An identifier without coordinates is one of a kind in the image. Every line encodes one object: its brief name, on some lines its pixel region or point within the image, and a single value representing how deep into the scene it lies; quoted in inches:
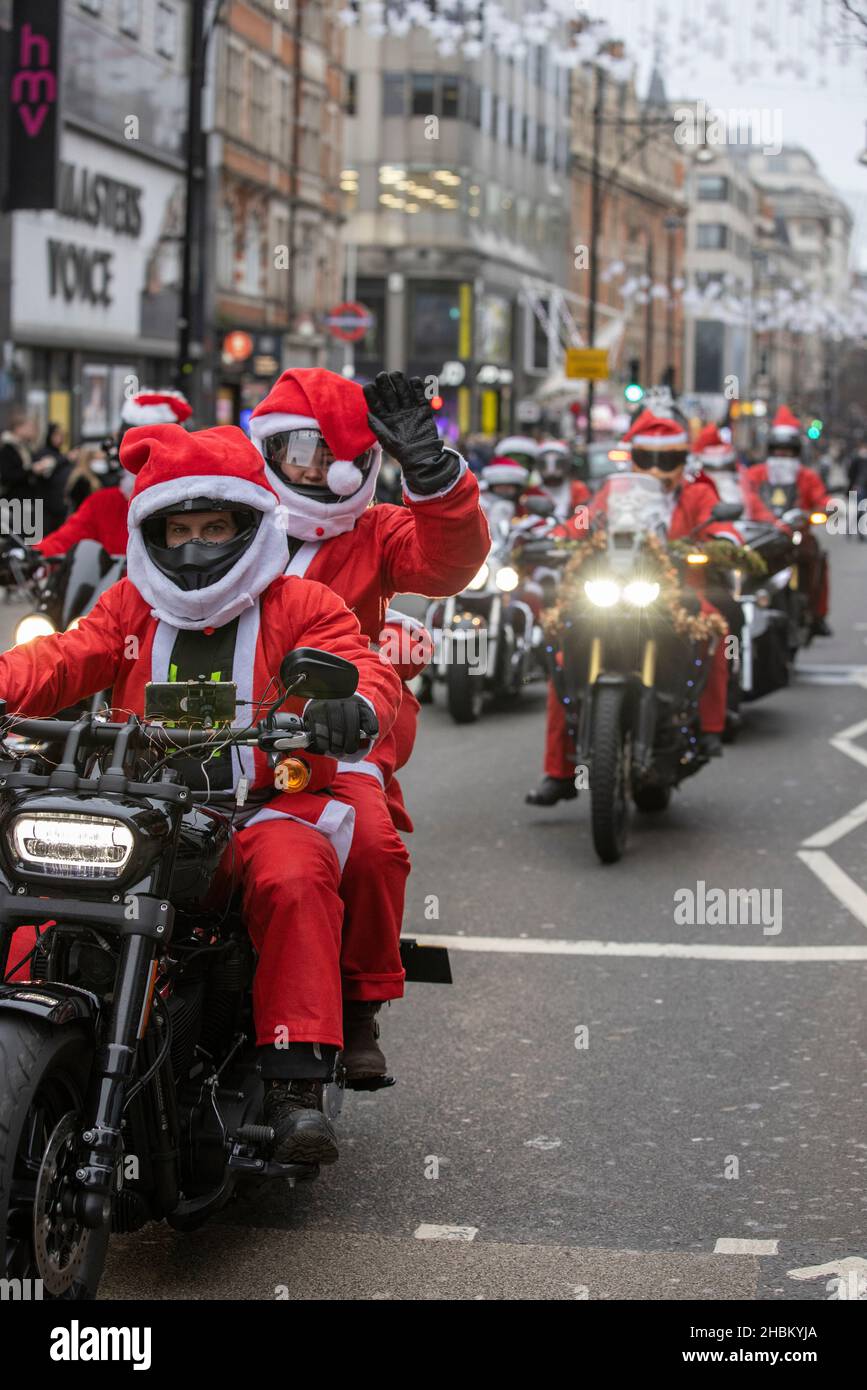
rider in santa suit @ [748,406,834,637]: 674.8
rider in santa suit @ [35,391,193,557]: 379.9
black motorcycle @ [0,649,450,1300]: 147.9
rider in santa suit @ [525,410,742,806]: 417.4
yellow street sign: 1627.7
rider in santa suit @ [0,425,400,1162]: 173.2
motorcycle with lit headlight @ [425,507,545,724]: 556.1
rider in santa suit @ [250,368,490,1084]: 210.2
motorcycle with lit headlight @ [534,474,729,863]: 368.5
